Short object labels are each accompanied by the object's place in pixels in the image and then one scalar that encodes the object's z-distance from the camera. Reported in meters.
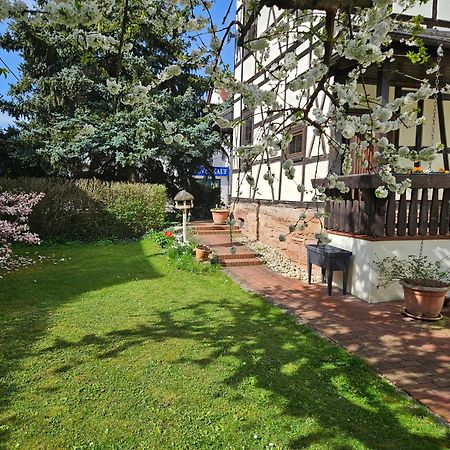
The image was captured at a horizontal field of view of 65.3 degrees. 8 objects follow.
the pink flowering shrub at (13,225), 6.92
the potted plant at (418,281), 4.72
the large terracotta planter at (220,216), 12.09
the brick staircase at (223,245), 8.50
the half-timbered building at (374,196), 5.59
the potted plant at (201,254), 8.26
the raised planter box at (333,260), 5.90
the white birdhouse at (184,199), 9.66
